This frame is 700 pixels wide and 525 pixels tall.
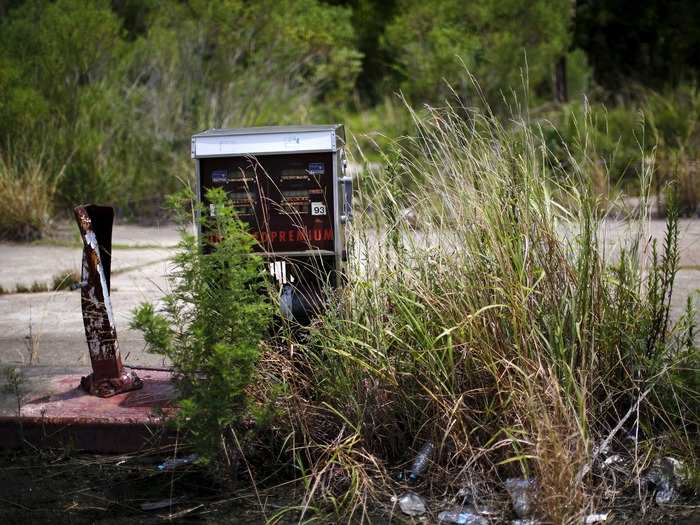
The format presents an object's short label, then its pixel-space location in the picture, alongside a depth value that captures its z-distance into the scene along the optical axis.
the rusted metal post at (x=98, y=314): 10.63
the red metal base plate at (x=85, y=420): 10.16
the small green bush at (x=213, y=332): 8.62
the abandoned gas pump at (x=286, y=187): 10.60
